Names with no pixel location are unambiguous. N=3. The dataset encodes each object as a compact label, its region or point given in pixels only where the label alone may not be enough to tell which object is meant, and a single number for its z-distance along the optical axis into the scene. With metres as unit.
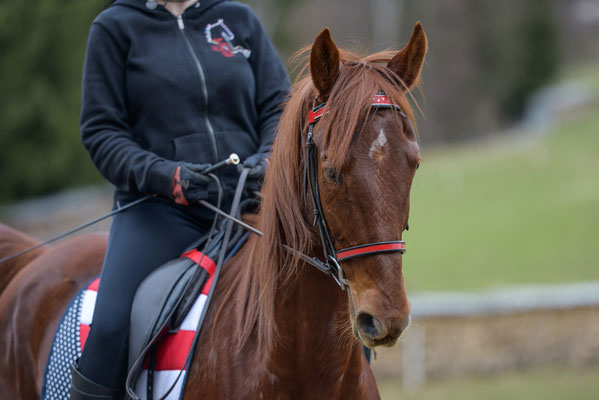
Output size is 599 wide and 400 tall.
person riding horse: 6.11
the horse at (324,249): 4.65
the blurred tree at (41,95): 29.91
